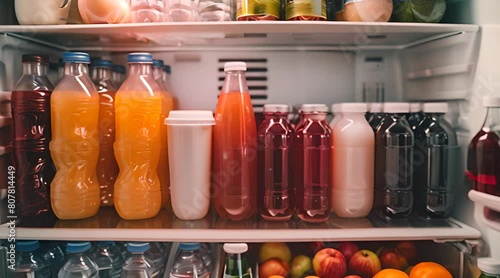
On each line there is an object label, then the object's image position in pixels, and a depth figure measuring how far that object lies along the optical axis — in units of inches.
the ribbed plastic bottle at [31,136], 41.8
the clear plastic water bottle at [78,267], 42.2
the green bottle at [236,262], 39.6
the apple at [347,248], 46.9
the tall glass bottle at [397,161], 42.8
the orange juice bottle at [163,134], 45.4
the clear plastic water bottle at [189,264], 41.8
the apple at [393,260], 46.4
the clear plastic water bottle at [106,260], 45.3
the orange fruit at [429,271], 41.6
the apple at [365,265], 45.0
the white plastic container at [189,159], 41.5
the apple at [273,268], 45.0
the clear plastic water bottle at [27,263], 41.3
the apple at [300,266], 45.7
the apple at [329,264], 44.1
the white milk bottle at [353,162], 42.8
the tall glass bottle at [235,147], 42.5
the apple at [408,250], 47.6
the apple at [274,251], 47.6
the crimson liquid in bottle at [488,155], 36.8
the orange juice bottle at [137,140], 43.1
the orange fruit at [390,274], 41.9
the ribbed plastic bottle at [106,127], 46.6
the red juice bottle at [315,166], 42.6
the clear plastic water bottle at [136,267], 42.3
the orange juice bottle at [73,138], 42.2
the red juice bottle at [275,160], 42.4
